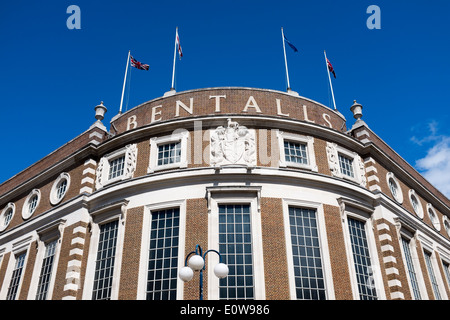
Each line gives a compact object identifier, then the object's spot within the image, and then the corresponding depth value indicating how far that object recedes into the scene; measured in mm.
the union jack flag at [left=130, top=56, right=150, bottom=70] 28141
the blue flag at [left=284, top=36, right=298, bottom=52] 29625
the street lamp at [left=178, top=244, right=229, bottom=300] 12688
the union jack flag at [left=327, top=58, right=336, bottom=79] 29856
